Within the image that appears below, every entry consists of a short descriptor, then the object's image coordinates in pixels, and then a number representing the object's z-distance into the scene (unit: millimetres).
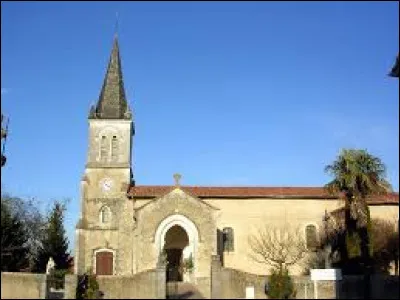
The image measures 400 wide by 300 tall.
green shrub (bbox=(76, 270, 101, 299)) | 28359
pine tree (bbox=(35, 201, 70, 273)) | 45844
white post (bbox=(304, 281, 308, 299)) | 30559
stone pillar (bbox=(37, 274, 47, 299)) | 26734
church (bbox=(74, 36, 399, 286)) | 39375
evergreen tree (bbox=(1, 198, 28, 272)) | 35756
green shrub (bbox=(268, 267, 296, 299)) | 28366
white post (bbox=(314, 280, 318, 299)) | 30625
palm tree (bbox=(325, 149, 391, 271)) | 35094
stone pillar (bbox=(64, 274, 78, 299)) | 27609
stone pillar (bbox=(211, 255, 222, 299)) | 30406
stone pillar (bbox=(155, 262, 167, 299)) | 29148
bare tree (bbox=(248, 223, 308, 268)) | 41906
